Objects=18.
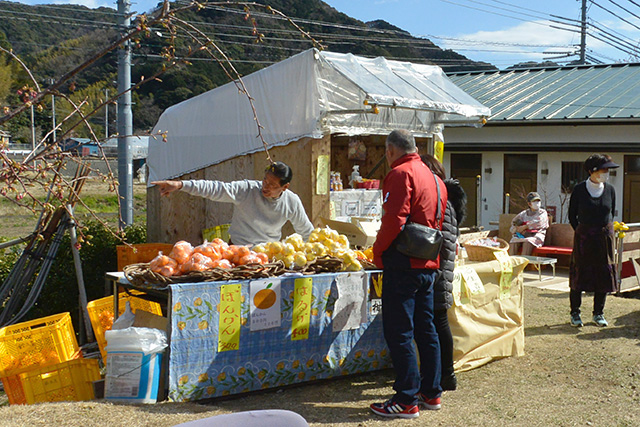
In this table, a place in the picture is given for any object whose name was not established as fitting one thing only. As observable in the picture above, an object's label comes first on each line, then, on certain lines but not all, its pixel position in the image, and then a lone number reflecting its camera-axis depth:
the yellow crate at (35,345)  5.28
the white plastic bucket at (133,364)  4.45
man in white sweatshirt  5.95
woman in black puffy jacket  4.99
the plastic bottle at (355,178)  10.19
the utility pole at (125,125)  10.81
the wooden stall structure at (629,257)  9.68
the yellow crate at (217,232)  8.94
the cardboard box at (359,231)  8.08
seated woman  11.97
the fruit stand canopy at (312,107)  8.41
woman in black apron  7.11
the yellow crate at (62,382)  5.03
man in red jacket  4.49
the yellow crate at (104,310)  6.05
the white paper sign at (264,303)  4.84
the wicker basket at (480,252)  6.37
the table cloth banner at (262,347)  4.59
